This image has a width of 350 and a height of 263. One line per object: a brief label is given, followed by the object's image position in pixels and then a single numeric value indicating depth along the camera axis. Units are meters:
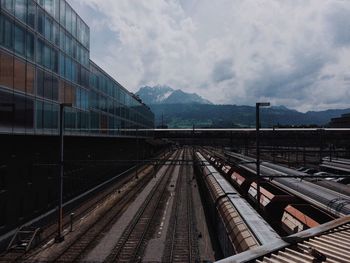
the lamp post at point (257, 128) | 18.46
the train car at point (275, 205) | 24.81
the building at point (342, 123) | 112.84
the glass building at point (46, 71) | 24.41
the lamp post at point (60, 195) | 24.50
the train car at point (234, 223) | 14.91
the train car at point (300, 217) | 18.06
